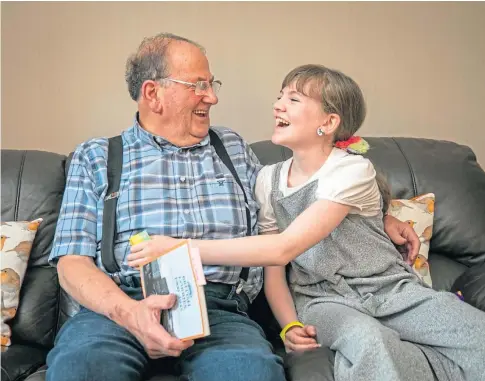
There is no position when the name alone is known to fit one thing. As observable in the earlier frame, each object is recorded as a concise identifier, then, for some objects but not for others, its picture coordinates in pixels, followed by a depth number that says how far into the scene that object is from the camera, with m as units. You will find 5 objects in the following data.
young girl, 1.21
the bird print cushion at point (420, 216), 1.73
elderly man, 1.17
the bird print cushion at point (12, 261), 1.53
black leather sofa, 1.58
